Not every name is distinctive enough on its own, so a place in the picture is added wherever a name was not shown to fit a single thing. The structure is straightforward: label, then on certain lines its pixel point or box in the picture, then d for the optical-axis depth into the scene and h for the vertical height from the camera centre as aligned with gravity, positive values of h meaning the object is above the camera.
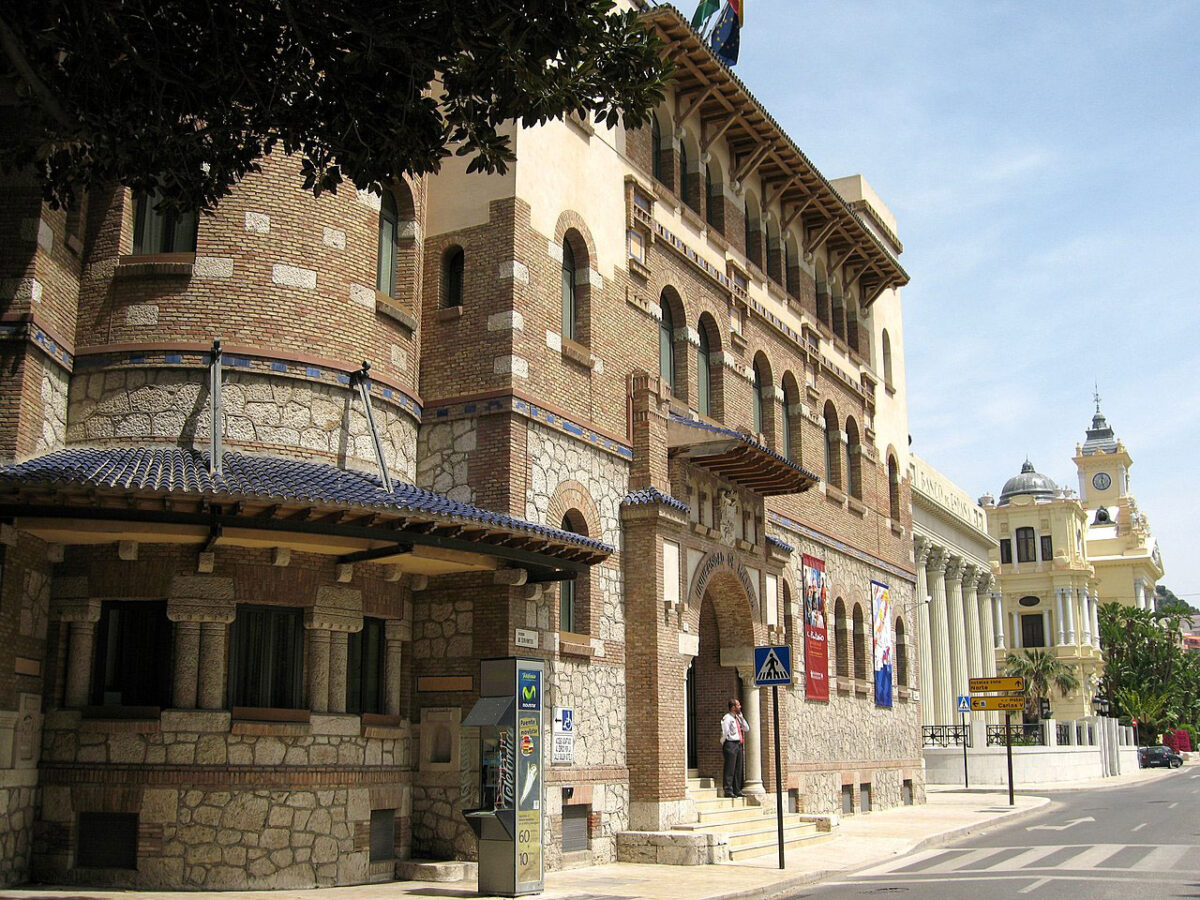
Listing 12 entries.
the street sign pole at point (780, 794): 17.59 -0.98
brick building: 14.47 +2.52
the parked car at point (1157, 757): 73.44 -1.85
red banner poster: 27.52 +2.00
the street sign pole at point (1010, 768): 32.53 -1.11
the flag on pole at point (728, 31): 26.59 +14.54
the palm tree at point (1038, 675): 79.06 +3.19
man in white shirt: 22.72 -0.45
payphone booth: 14.45 -0.59
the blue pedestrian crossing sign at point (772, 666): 17.66 +0.84
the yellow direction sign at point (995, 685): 34.81 +1.13
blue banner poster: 32.25 +2.12
